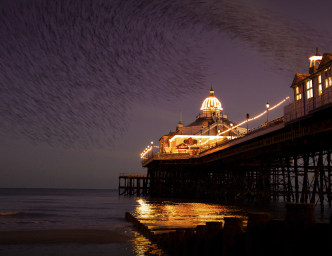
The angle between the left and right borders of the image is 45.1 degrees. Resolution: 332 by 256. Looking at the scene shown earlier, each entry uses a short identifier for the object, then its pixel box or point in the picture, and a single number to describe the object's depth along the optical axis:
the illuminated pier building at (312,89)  30.62
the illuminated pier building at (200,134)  83.25
